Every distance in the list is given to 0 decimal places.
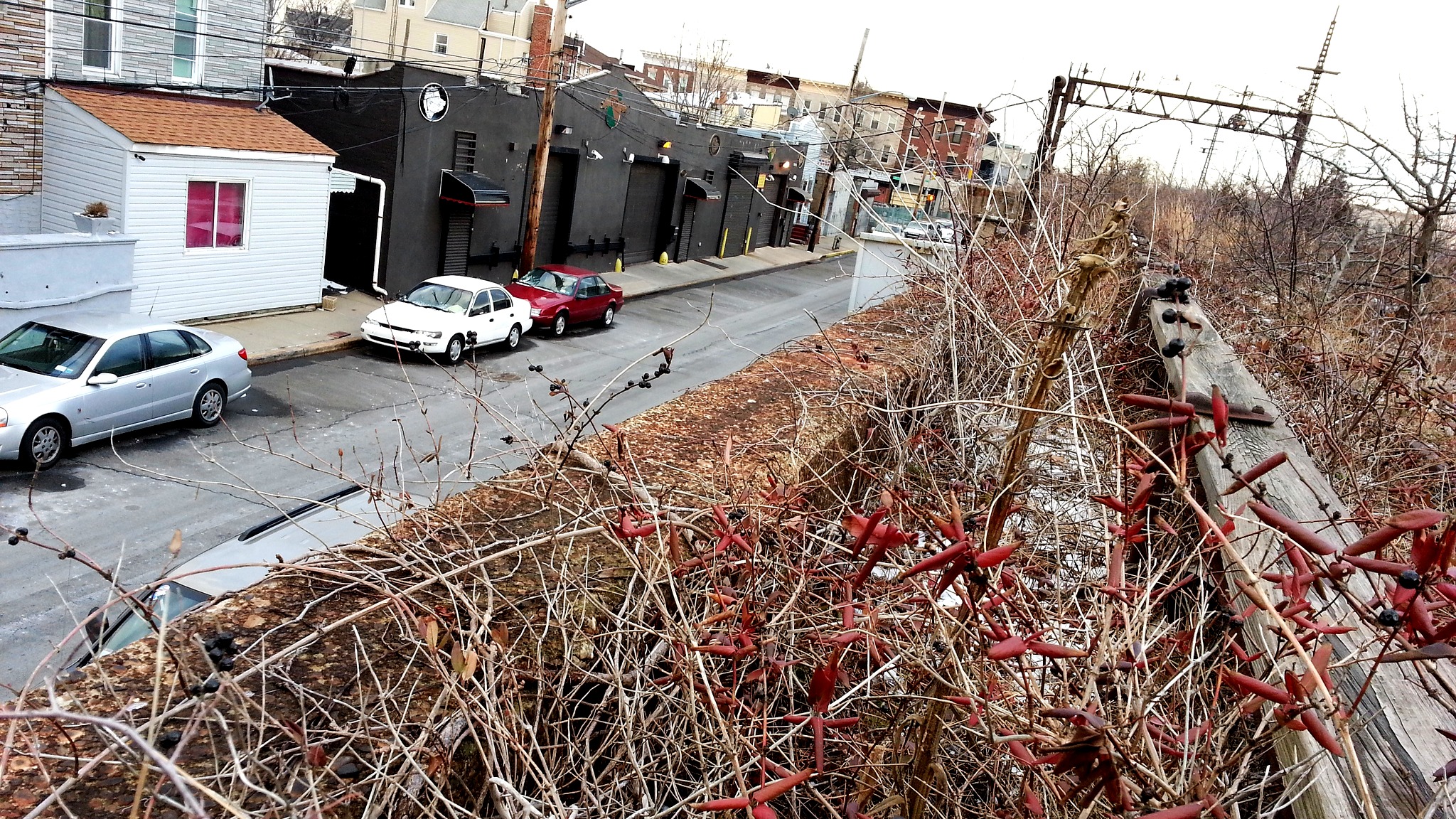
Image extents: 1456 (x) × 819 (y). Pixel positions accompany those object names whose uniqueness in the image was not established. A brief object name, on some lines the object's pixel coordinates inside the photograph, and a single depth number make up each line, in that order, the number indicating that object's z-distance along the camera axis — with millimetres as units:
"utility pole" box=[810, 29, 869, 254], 39009
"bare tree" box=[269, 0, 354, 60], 46906
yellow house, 60969
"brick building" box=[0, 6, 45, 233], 15609
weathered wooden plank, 1621
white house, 16391
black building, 21312
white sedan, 17828
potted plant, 16031
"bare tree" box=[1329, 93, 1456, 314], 7574
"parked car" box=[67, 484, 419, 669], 5992
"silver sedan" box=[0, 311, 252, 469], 10930
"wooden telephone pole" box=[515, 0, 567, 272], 22125
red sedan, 21906
